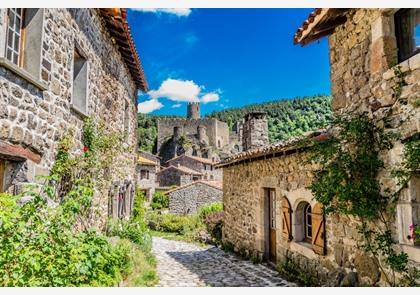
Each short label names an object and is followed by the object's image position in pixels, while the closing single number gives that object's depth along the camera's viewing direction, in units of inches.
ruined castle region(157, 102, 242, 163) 1882.4
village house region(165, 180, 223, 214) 936.3
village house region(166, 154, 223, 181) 1488.7
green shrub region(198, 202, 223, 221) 761.6
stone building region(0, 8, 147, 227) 144.4
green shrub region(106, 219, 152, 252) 316.2
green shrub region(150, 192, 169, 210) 1042.1
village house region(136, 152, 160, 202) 1102.4
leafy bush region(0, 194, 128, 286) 115.0
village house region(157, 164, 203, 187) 1290.6
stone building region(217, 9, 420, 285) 154.3
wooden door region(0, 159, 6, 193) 146.7
